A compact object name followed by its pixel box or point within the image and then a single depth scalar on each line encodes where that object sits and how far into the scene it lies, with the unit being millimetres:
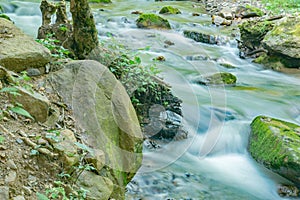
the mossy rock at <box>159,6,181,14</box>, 14977
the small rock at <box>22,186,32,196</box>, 2215
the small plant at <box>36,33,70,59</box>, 3916
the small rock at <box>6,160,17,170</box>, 2253
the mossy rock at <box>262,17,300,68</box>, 9156
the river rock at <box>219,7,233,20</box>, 14453
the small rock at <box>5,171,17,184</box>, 2150
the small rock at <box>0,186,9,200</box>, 1995
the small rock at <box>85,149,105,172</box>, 2830
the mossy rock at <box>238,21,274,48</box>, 10458
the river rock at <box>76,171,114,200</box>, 2670
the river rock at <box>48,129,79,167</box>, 2591
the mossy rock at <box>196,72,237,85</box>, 8041
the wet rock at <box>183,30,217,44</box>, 11812
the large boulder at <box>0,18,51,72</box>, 3135
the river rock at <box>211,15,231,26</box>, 13766
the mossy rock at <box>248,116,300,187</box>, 4215
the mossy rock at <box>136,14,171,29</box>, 12070
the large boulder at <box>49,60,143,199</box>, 3187
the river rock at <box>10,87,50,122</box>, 2723
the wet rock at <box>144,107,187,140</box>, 4922
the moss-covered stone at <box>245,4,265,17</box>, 14008
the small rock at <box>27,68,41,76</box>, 3371
